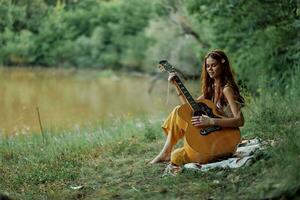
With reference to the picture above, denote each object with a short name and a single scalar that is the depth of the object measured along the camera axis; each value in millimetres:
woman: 4836
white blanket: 4645
